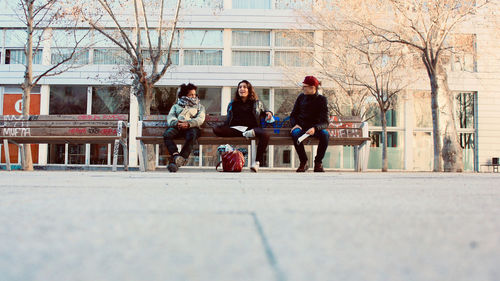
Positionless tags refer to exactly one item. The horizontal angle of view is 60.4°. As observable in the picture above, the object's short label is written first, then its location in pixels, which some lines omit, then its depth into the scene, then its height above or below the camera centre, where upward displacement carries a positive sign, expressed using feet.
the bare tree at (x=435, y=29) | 35.12 +10.87
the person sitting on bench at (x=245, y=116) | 23.71 +1.99
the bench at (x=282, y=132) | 26.63 +1.20
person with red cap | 23.15 +1.90
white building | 62.13 +10.05
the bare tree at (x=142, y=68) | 37.70 +7.23
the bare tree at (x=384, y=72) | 47.44 +9.60
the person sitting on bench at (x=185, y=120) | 23.48 +1.67
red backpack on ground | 22.29 -0.57
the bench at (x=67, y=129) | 28.14 +1.27
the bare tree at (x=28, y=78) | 34.88 +5.89
